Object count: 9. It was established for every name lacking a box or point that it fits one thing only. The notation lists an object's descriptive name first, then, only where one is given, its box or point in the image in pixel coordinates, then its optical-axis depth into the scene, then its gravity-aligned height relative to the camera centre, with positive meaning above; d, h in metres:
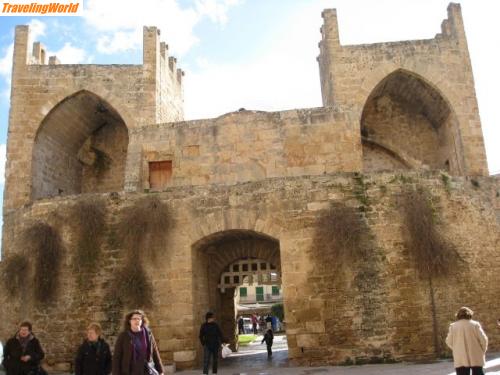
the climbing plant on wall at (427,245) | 8.90 +0.93
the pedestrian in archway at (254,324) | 22.23 -0.68
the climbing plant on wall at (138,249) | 9.34 +1.20
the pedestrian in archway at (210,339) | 8.12 -0.45
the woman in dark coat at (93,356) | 4.65 -0.35
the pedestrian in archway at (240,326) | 20.96 -0.69
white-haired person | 4.96 -0.48
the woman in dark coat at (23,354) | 5.15 -0.32
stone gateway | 8.82 +1.19
